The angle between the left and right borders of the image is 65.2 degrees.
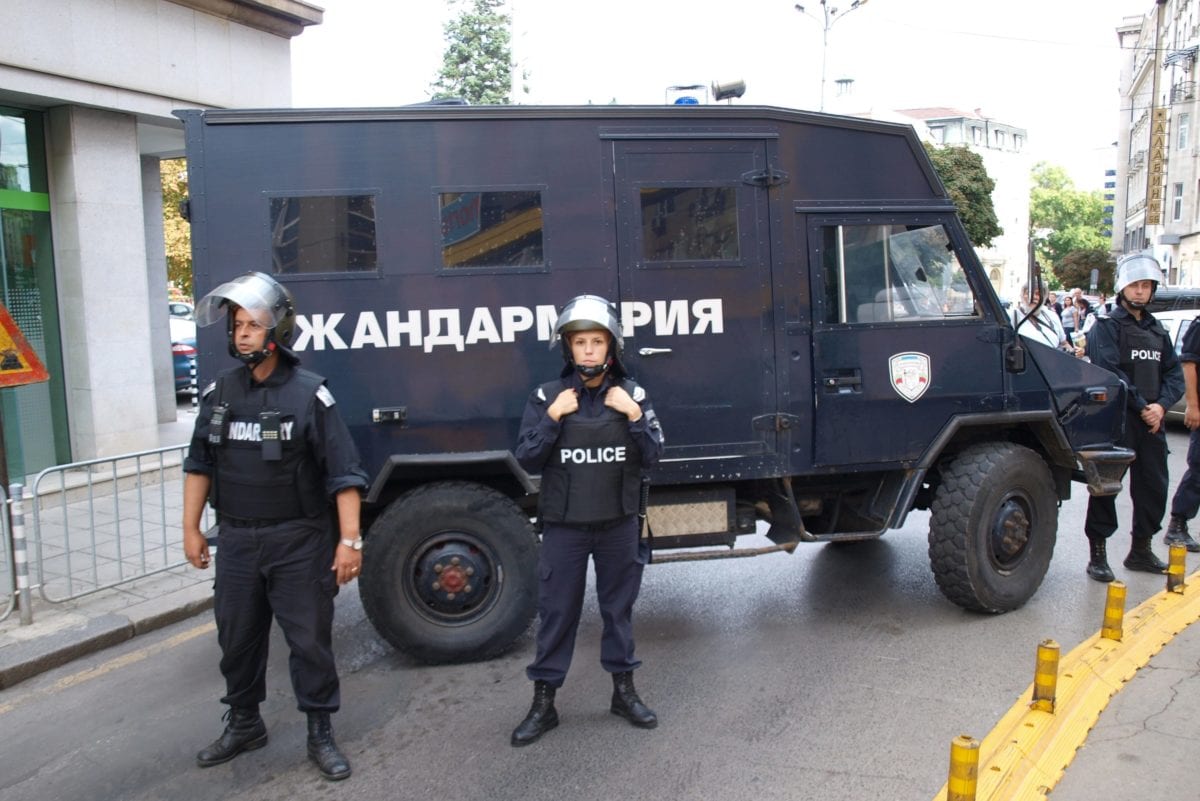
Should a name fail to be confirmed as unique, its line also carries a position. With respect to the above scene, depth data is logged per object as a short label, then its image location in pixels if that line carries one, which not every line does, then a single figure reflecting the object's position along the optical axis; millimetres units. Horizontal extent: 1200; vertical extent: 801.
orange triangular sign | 5172
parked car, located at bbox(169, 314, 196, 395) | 15906
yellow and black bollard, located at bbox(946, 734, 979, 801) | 2818
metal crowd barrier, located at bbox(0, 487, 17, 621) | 5211
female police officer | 3688
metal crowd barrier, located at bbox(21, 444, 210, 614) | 5777
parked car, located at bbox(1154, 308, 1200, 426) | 11508
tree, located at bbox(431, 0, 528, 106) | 27438
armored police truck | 4414
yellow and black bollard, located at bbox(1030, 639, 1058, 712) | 3828
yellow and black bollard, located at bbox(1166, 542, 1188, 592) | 5508
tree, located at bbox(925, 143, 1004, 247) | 33719
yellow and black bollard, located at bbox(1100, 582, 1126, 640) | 4629
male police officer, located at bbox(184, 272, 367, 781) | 3543
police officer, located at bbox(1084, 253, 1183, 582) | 5996
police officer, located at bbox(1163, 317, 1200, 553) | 6312
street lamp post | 25888
